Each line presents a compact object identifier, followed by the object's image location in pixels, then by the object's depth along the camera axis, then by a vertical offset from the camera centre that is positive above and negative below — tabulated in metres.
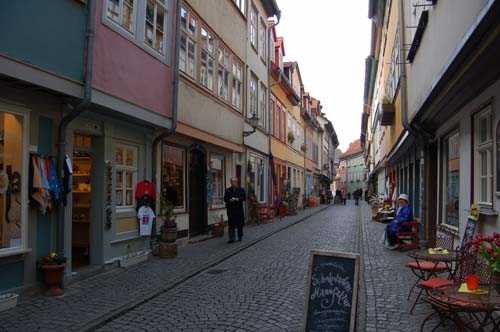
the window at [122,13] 9.71 +3.05
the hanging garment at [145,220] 11.28 -0.72
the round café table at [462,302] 4.56 -0.95
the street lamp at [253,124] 19.69 +2.19
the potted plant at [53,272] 7.71 -1.21
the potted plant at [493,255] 4.88 -0.58
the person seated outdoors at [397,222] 13.61 -0.84
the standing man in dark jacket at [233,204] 14.75 -0.49
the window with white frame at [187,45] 13.52 +3.46
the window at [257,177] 22.00 +0.37
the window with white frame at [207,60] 15.23 +3.46
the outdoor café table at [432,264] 7.00 -0.96
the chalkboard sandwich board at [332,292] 5.00 -0.95
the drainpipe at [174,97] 12.06 +1.93
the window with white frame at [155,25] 11.34 +3.30
